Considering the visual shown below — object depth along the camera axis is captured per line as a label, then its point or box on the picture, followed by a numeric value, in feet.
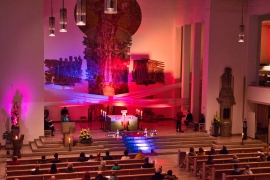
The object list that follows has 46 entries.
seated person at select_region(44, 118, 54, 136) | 72.90
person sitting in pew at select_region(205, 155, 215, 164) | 53.98
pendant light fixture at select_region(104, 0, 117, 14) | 29.71
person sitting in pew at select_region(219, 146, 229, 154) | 59.72
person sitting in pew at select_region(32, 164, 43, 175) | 47.52
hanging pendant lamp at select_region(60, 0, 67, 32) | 40.04
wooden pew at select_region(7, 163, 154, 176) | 48.78
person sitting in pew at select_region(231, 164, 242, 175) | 48.93
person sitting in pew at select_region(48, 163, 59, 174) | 47.90
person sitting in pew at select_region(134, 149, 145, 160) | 56.14
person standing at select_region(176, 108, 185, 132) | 77.00
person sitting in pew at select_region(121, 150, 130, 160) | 55.38
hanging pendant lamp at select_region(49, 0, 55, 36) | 51.67
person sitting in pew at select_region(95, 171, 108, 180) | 43.95
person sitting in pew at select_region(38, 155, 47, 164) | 52.26
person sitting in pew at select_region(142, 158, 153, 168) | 51.98
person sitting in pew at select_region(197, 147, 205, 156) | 59.16
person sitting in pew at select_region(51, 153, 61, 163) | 52.30
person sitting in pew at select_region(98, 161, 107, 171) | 49.31
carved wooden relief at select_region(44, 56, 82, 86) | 80.01
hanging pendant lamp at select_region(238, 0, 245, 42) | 57.93
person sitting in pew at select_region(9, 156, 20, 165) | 52.16
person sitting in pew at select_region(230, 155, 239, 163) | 54.29
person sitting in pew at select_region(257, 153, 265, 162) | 56.08
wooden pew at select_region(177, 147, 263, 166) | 60.59
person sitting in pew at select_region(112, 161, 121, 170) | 50.35
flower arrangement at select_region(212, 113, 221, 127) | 75.97
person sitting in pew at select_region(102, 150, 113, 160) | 54.96
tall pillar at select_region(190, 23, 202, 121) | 82.02
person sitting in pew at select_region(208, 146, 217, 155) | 59.19
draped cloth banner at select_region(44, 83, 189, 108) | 76.48
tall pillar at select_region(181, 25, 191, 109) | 86.33
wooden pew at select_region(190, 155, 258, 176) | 55.62
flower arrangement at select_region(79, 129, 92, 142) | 67.51
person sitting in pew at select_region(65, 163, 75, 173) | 48.60
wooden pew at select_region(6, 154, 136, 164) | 53.47
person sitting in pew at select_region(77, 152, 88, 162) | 54.34
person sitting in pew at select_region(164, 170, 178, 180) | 46.46
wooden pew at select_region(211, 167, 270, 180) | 50.37
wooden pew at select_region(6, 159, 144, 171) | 50.51
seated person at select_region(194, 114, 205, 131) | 77.20
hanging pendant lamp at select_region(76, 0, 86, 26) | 32.94
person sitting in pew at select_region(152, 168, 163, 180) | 46.16
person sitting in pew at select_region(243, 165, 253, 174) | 49.03
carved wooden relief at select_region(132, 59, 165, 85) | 86.38
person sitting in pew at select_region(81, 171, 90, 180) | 43.62
